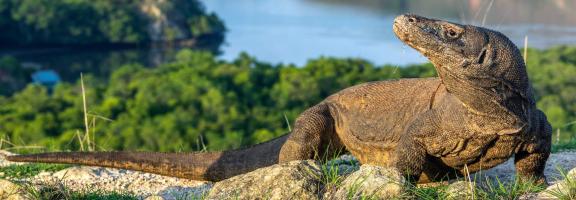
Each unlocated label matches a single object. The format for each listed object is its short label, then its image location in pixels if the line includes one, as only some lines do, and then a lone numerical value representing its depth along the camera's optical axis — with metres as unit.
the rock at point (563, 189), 9.14
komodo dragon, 9.36
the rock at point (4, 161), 14.15
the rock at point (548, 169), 11.80
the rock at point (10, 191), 9.59
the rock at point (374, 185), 9.02
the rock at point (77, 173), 13.01
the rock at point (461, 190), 9.29
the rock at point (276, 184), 9.25
